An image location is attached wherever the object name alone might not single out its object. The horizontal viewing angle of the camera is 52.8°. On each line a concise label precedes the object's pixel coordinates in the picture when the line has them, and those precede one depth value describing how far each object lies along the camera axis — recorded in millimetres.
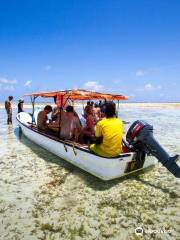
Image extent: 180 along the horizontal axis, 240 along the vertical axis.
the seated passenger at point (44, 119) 7730
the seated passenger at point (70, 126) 6487
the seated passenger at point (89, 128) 6788
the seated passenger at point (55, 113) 8902
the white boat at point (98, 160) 4745
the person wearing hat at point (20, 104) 13153
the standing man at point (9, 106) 13763
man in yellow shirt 4747
